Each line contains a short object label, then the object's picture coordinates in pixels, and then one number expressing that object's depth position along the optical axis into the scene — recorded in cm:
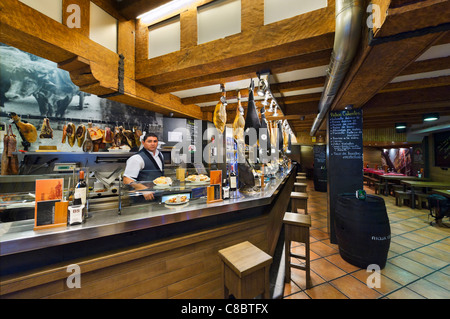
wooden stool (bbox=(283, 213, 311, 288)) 239
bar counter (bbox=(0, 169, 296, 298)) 129
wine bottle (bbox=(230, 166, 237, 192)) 261
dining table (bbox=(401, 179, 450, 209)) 600
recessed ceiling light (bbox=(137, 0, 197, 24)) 272
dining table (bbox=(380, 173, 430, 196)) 751
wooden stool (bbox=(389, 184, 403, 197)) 732
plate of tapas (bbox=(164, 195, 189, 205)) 211
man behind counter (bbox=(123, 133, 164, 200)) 261
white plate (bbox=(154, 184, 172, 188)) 210
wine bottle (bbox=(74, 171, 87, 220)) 153
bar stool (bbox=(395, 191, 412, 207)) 640
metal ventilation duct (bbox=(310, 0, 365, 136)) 151
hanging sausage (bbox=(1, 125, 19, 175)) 290
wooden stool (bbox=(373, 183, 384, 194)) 847
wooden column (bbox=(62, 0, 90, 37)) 214
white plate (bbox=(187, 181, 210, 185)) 240
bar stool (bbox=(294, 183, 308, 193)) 539
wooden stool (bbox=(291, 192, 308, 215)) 397
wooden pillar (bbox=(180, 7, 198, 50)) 262
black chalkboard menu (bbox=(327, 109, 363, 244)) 368
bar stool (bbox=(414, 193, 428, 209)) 605
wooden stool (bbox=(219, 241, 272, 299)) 145
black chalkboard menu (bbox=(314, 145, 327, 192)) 912
